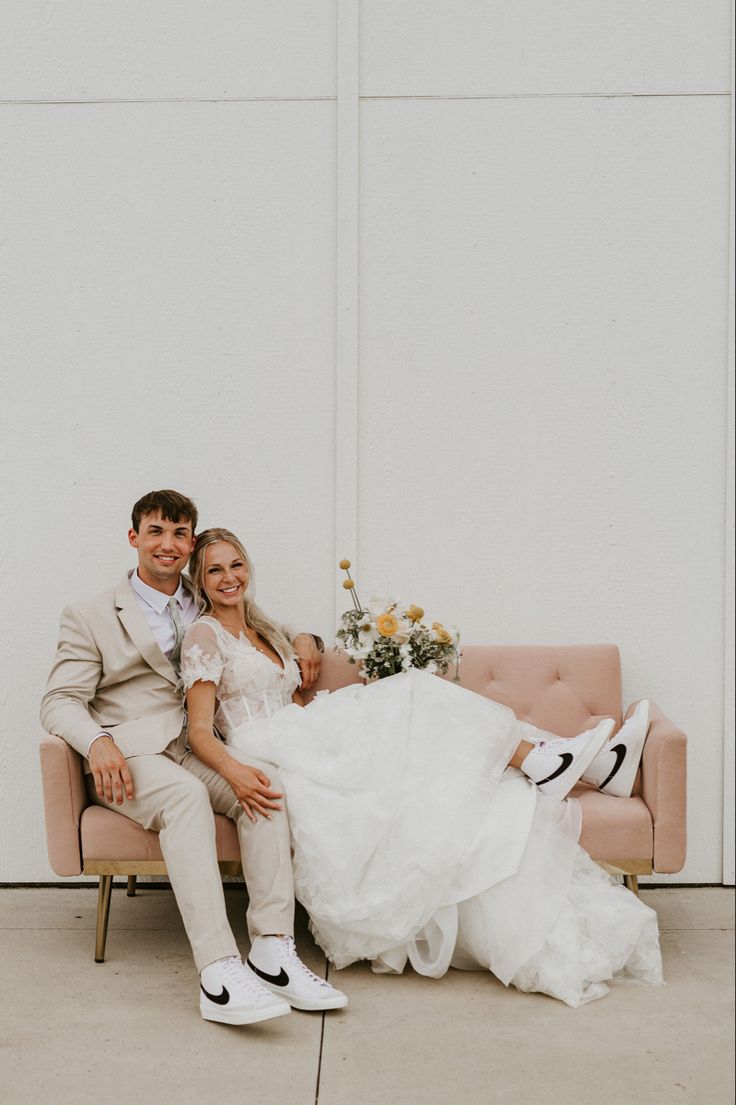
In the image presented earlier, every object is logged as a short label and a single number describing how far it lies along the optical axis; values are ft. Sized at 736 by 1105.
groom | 9.37
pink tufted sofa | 10.50
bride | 9.61
